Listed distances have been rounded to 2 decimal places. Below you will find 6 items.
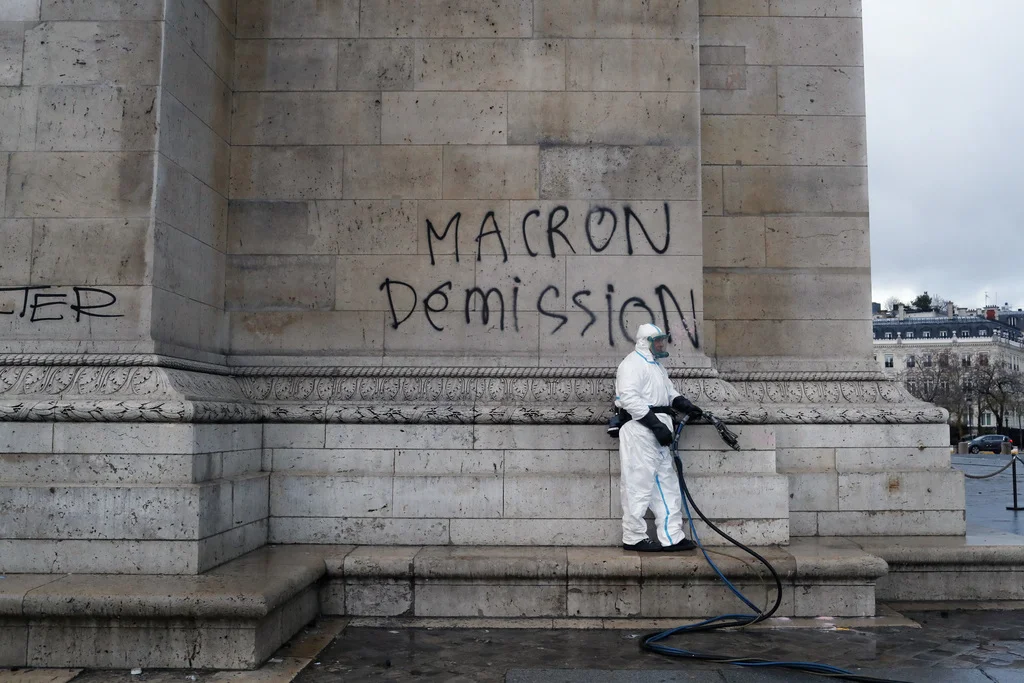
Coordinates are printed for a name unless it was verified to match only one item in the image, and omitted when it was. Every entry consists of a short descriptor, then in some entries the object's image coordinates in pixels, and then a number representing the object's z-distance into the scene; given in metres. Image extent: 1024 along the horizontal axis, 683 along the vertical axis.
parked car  63.78
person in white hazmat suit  8.55
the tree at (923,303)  132.50
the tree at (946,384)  84.50
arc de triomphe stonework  8.04
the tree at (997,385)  80.88
